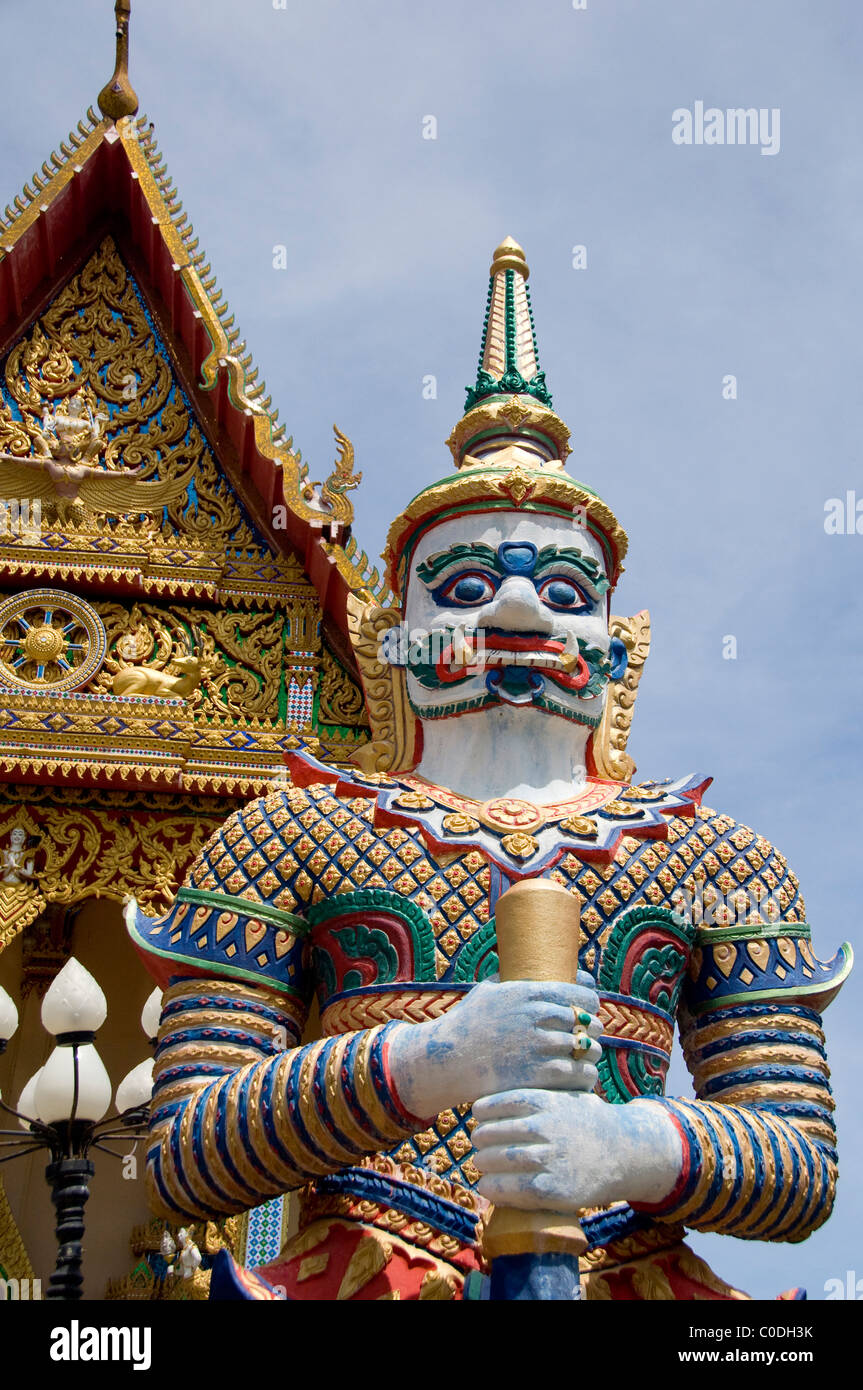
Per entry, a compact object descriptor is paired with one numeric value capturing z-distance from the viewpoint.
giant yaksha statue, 3.49
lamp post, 5.14
